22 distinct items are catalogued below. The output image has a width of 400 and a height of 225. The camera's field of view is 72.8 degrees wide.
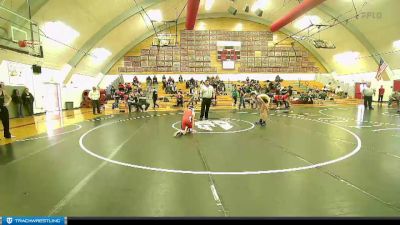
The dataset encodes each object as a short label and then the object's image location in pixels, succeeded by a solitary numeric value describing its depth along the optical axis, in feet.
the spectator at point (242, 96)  62.91
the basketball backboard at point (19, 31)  37.60
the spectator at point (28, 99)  51.32
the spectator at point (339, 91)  94.65
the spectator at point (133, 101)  55.52
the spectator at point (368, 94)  55.77
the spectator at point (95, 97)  51.39
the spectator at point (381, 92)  72.74
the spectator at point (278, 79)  97.30
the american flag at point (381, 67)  73.00
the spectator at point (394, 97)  64.23
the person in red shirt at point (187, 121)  27.25
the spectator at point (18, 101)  49.23
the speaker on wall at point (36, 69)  55.45
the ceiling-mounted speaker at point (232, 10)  74.74
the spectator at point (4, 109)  27.12
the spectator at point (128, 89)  71.76
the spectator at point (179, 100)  66.03
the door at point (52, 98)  63.21
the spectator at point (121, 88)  77.87
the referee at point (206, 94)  38.29
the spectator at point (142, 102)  57.47
